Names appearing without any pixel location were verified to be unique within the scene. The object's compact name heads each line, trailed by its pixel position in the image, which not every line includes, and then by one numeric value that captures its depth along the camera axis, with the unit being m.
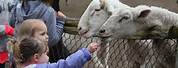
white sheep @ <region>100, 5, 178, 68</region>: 4.51
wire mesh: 4.69
